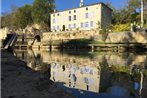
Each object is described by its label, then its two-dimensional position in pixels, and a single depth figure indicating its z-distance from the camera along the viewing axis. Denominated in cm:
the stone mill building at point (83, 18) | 2754
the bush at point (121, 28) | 2409
